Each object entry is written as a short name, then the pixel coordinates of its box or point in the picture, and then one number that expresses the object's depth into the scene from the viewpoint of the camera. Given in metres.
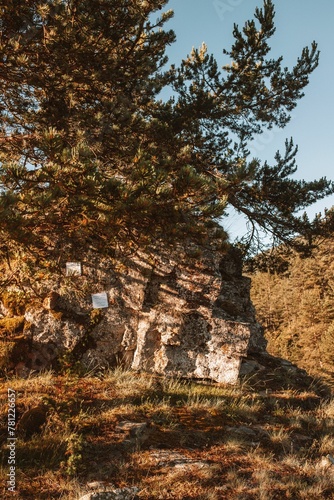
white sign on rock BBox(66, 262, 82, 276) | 7.50
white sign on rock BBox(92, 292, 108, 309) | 7.38
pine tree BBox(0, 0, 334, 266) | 4.30
